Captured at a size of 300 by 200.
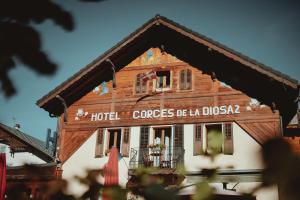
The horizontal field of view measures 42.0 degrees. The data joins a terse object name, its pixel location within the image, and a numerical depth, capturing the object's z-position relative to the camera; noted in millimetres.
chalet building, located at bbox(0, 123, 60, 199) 23328
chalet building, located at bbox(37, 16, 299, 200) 15156
